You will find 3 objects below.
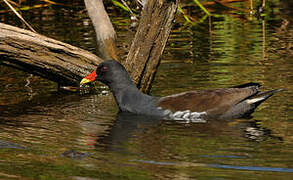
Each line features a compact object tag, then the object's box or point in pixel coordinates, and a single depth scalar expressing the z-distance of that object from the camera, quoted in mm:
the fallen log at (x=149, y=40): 16266
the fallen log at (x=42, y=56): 16937
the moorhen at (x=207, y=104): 14836
